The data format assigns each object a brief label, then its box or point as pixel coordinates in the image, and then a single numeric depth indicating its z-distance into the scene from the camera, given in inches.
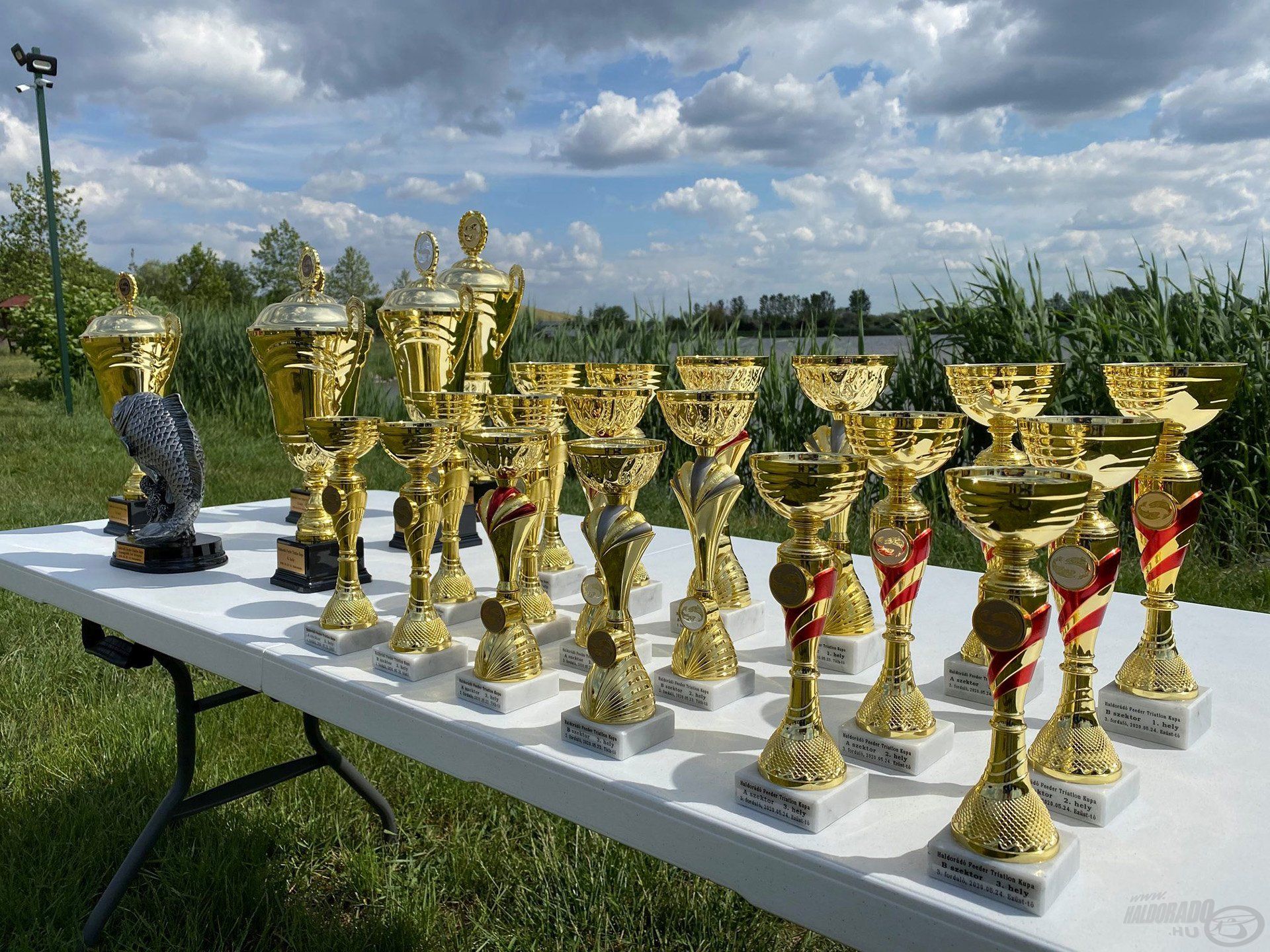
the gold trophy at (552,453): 65.1
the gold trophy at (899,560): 38.7
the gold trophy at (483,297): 80.0
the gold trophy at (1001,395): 45.3
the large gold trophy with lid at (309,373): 67.4
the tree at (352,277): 1403.8
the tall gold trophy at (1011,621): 28.5
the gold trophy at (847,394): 51.3
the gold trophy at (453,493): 58.1
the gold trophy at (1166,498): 41.9
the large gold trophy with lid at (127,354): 82.7
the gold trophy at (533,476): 54.6
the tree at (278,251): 1386.6
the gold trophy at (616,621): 40.2
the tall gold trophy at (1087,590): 35.7
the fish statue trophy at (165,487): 71.5
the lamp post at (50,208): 350.0
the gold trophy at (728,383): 55.4
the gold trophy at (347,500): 53.9
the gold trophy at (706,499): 46.2
